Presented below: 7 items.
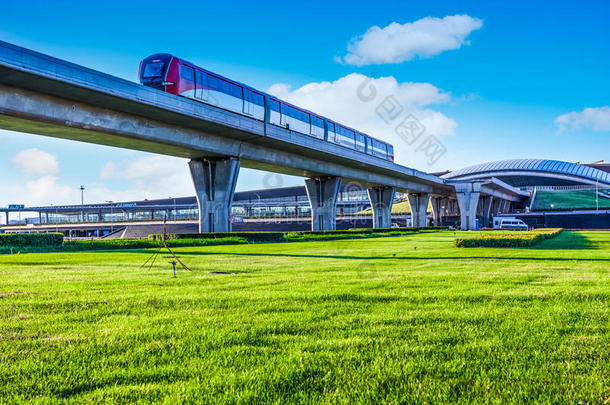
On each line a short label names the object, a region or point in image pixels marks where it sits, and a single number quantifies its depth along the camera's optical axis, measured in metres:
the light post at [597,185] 124.06
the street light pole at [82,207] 122.68
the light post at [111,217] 90.38
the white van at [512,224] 62.95
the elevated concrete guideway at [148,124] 23.78
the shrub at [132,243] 28.75
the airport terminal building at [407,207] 86.62
